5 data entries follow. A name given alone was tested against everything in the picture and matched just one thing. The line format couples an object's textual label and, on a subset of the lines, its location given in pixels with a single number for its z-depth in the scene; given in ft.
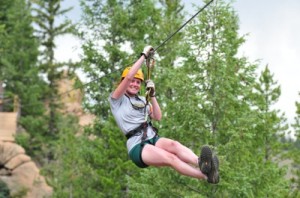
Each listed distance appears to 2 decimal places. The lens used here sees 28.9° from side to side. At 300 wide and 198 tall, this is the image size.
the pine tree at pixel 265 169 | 45.03
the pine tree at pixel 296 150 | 91.02
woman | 22.91
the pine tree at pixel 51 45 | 129.29
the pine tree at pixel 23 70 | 122.42
